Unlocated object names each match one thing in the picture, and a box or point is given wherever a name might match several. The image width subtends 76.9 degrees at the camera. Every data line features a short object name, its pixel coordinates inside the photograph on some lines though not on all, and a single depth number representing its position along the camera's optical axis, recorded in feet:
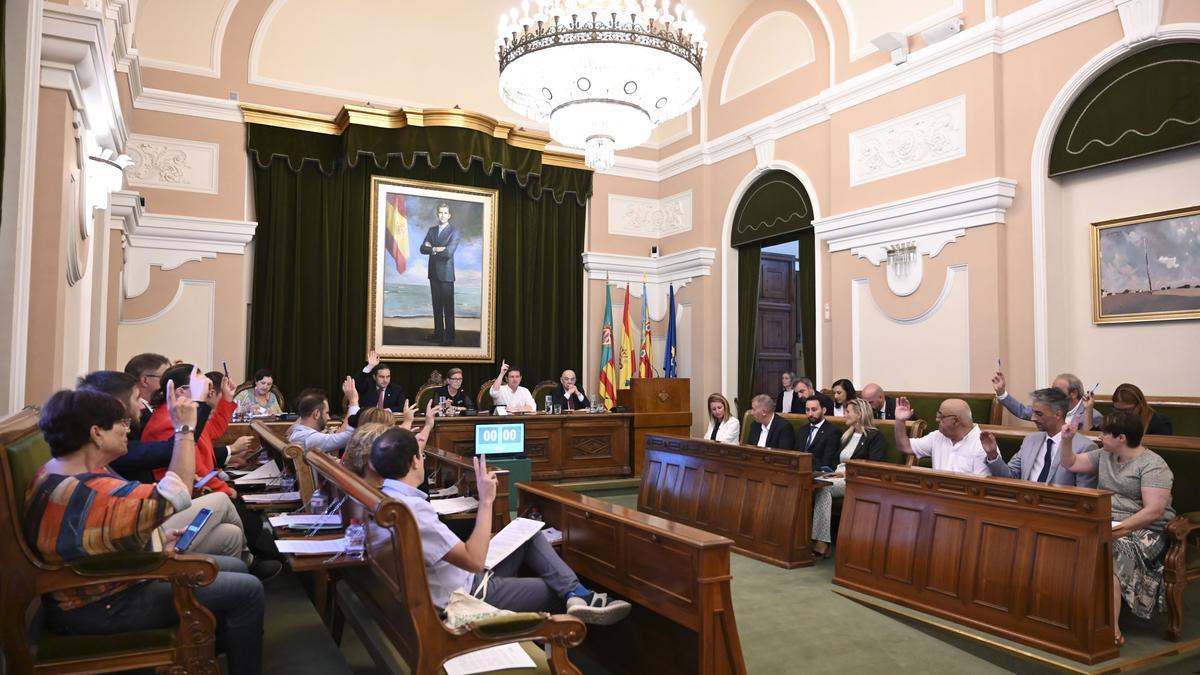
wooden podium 29.71
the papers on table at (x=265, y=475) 15.51
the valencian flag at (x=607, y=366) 34.63
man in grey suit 13.48
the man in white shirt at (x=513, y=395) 29.25
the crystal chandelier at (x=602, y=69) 18.98
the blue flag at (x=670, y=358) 35.37
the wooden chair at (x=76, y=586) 7.20
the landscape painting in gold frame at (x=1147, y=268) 18.84
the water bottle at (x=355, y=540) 9.36
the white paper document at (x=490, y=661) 7.66
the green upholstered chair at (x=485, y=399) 30.99
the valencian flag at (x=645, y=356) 35.76
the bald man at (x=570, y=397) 29.94
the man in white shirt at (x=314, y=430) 14.58
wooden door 37.83
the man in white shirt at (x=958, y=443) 14.84
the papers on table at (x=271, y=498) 13.16
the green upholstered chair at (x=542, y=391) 32.43
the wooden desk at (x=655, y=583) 8.41
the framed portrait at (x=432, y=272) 32.12
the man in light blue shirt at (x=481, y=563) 8.20
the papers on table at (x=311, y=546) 9.41
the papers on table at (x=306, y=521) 10.77
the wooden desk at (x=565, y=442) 26.02
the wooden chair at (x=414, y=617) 7.27
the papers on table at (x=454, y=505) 12.40
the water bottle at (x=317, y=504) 12.17
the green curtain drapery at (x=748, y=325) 33.04
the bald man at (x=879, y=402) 22.74
